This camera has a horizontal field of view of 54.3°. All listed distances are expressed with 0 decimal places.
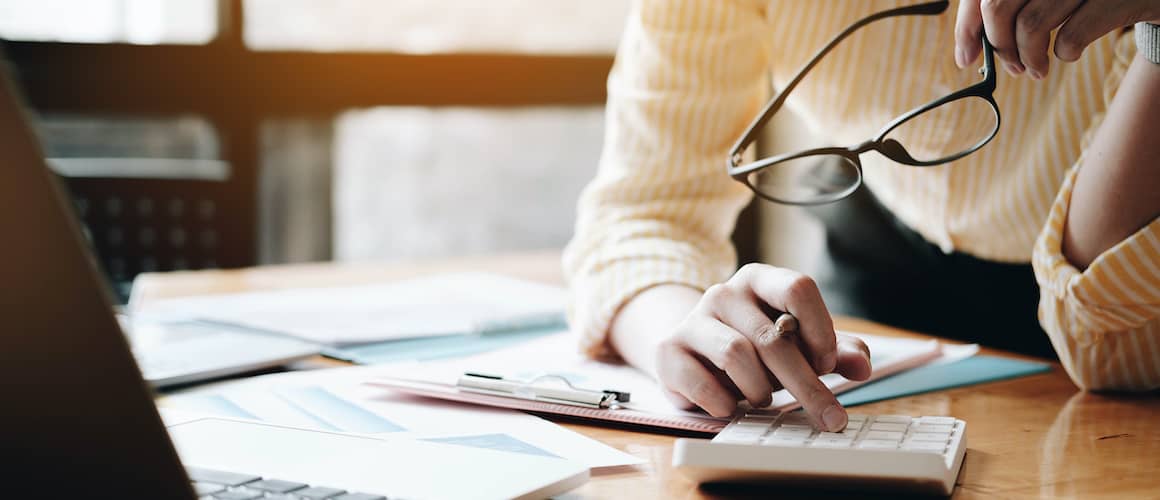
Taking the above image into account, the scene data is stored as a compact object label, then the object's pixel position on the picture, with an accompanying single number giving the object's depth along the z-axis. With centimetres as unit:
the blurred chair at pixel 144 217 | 199
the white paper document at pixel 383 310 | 112
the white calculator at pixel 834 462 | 57
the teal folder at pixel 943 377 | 82
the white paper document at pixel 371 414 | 69
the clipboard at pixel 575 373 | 75
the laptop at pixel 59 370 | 37
